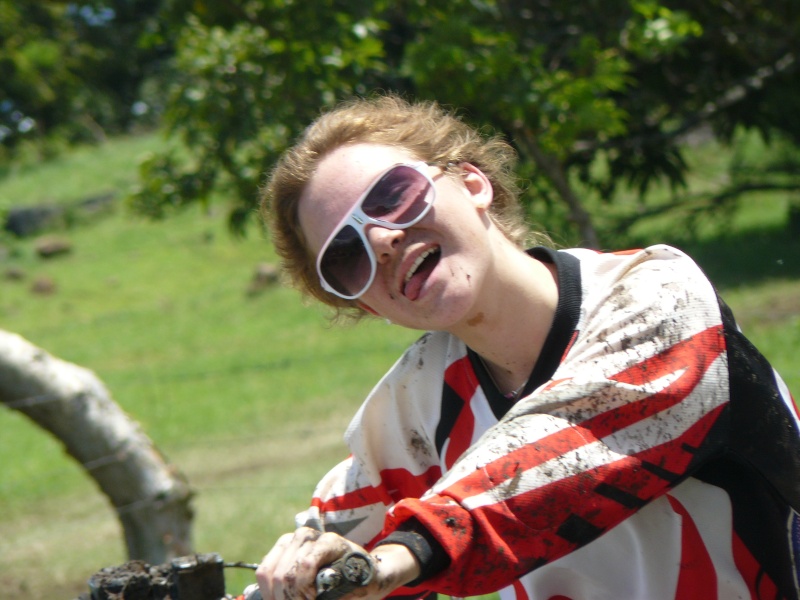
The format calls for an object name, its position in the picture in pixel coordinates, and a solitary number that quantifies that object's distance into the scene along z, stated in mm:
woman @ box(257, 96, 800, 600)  2822
